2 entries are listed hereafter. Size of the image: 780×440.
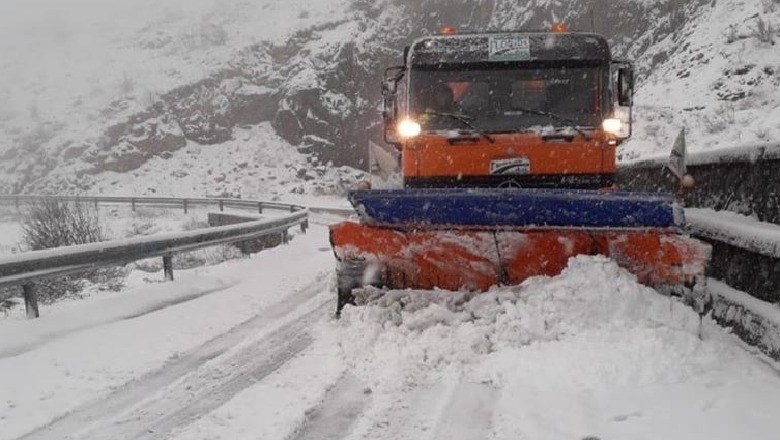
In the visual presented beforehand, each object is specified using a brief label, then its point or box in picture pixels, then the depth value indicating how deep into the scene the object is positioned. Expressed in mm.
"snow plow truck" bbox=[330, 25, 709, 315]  4453
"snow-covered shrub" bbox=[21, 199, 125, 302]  10210
